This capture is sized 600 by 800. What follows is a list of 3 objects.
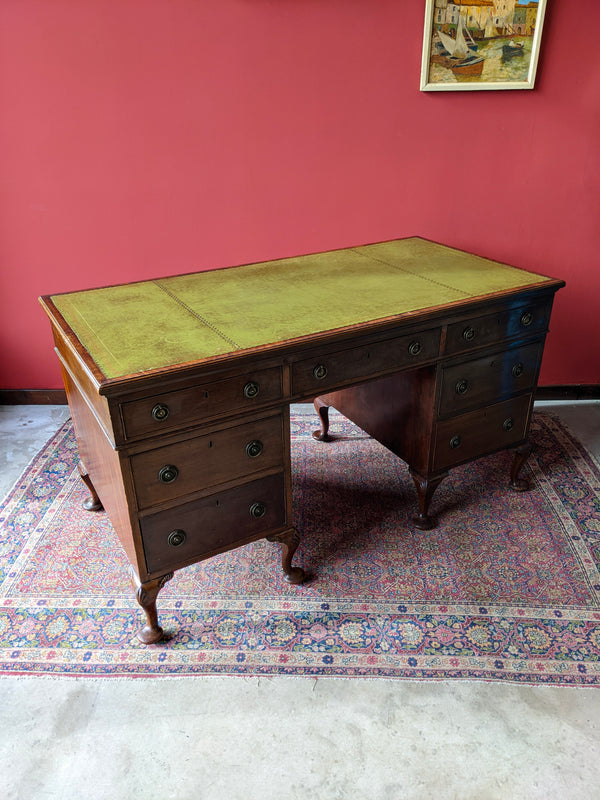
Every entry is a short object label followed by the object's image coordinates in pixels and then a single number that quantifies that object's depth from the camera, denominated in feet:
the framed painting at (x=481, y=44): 9.36
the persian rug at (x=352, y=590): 6.85
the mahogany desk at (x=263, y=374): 6.09
